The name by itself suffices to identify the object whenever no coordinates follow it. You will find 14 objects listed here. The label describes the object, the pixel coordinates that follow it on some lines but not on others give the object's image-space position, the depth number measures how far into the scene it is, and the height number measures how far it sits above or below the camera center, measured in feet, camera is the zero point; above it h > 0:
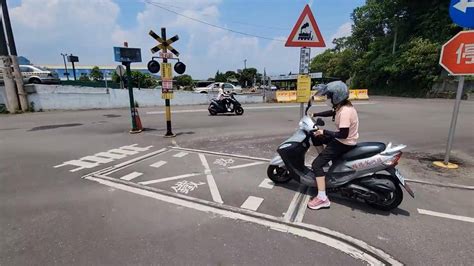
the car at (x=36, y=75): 55.52 +2.48
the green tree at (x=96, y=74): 194.66 +8.74
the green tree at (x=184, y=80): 186.80 +3.06
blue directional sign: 14.85 +4.05
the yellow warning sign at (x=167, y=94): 24.62 -0.97
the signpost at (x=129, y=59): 25.30 +2.68
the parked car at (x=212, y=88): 87.04 -1.52
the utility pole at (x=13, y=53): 43.27 +5.76
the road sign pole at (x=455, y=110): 15.84 -1.85
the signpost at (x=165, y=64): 23.76 +1.90
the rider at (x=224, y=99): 42.91 -2.58
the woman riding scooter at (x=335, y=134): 10.71 -2.22
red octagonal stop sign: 15.08 +1.59
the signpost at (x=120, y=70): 29.40 +1.75
